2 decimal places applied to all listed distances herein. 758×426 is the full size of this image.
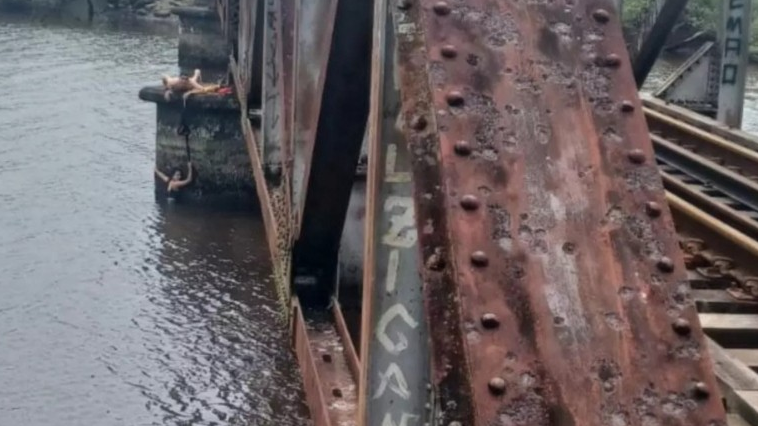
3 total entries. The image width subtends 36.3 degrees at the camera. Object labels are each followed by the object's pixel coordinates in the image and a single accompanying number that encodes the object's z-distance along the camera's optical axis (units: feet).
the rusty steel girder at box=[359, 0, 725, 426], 5.79
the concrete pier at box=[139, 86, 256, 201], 45.44
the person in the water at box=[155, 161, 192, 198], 46.06
